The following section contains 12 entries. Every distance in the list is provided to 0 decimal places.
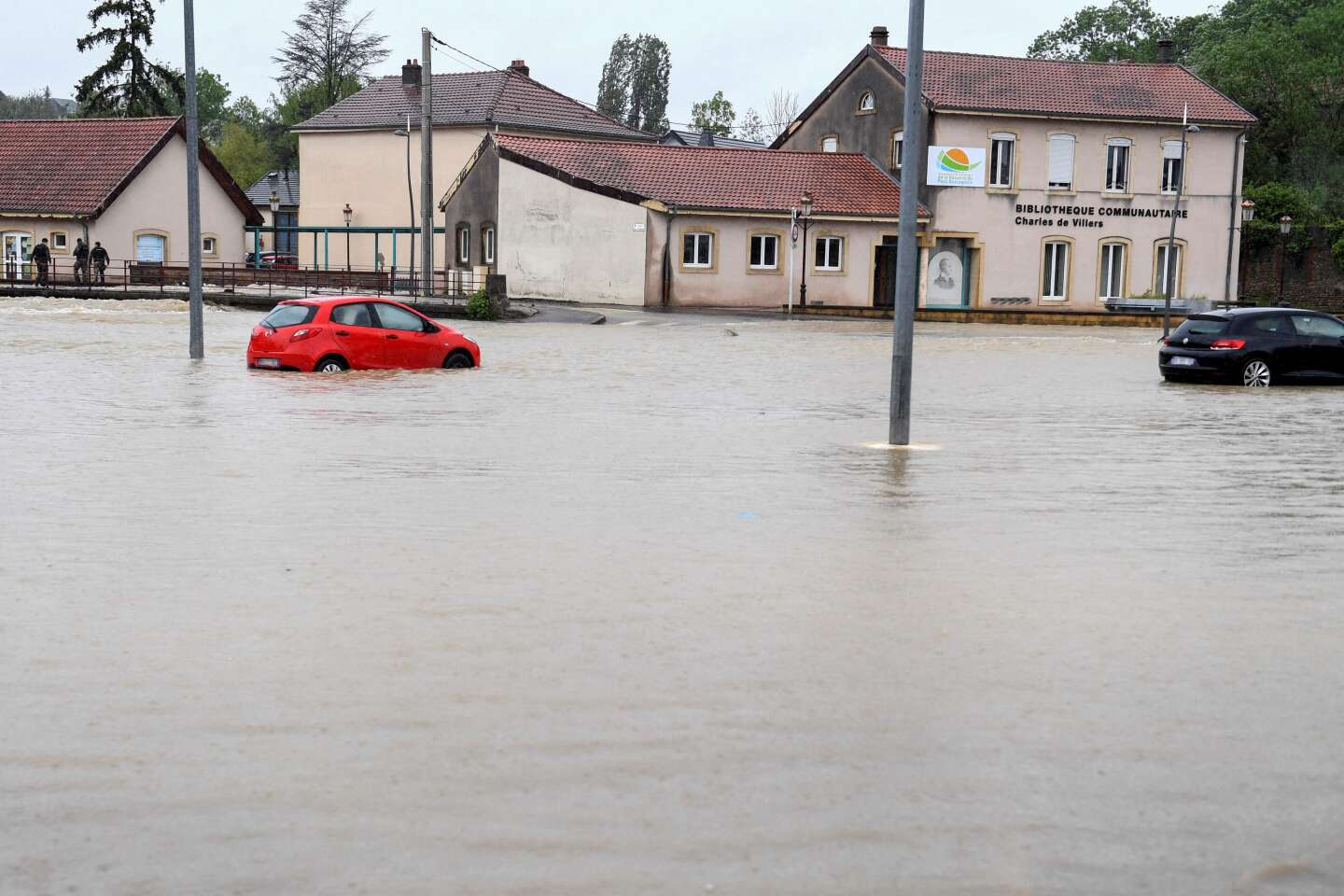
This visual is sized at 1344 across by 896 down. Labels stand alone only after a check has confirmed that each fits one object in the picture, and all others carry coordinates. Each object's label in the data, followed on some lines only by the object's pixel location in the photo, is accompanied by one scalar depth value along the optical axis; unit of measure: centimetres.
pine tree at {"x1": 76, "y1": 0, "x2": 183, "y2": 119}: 7569
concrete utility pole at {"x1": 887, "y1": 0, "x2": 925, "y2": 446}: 1536
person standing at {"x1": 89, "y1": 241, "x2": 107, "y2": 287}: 5225
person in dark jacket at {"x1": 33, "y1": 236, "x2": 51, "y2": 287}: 5234
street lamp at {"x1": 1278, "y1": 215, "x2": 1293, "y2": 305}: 5861
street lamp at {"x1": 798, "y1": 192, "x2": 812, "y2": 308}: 5034
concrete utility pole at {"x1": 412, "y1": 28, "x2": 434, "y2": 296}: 4431
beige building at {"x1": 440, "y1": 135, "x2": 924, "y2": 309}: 5022
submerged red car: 2391
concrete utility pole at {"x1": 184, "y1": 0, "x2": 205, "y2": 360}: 2538
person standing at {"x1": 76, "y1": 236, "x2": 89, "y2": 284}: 5322
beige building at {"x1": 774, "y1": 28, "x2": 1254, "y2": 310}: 5259
